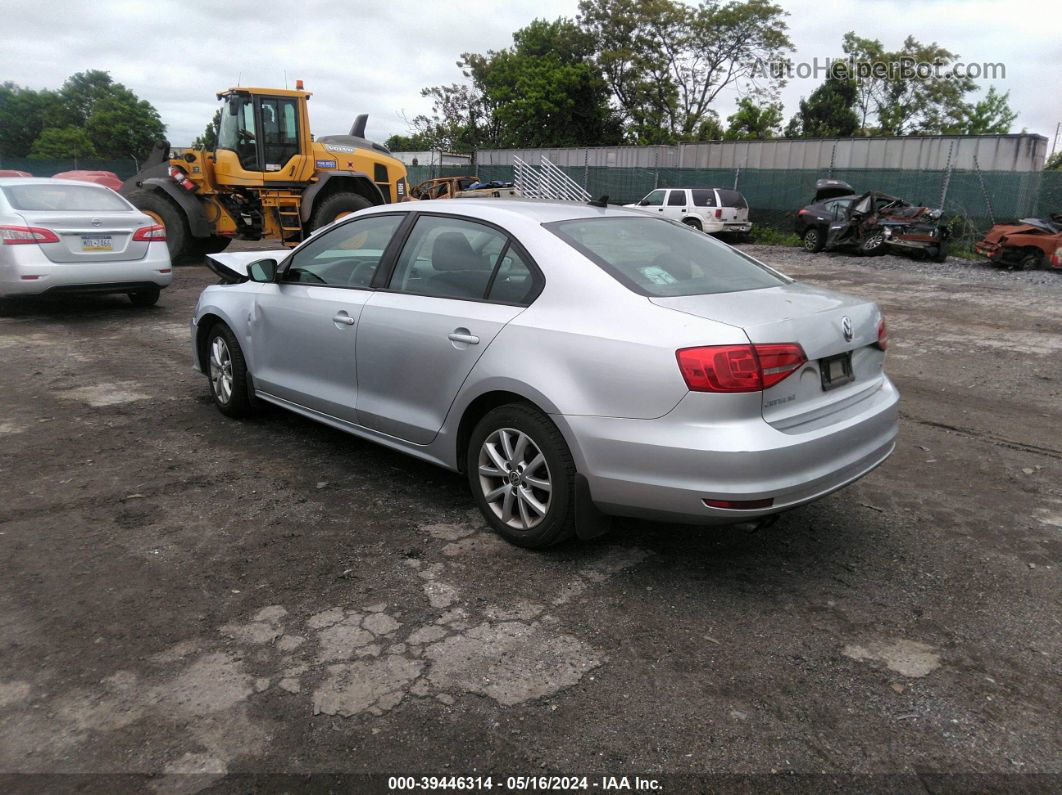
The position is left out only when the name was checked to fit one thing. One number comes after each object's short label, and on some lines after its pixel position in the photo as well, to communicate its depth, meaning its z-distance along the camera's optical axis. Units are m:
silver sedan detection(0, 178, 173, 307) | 8.80
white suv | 23.00
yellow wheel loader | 14.41
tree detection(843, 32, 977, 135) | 51.38
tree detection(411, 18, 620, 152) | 48.69
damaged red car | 16.84
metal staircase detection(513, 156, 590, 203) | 32.22
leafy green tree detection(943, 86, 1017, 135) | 64.56
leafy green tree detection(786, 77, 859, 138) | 54.29
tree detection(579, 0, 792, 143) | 45.91
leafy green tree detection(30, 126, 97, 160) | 66.62
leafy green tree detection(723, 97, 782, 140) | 46.94
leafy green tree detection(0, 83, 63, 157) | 75.50
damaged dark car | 18.52
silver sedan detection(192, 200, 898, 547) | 3.09
